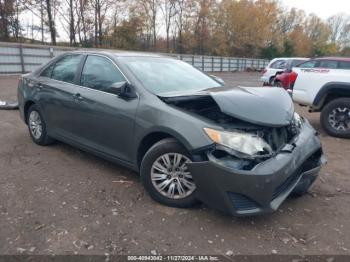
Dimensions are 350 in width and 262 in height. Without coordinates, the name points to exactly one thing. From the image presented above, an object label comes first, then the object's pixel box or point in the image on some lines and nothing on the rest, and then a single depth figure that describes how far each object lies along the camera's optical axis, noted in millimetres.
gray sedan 2947
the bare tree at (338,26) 85669
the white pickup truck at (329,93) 6633
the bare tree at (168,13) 41684
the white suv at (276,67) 16172
